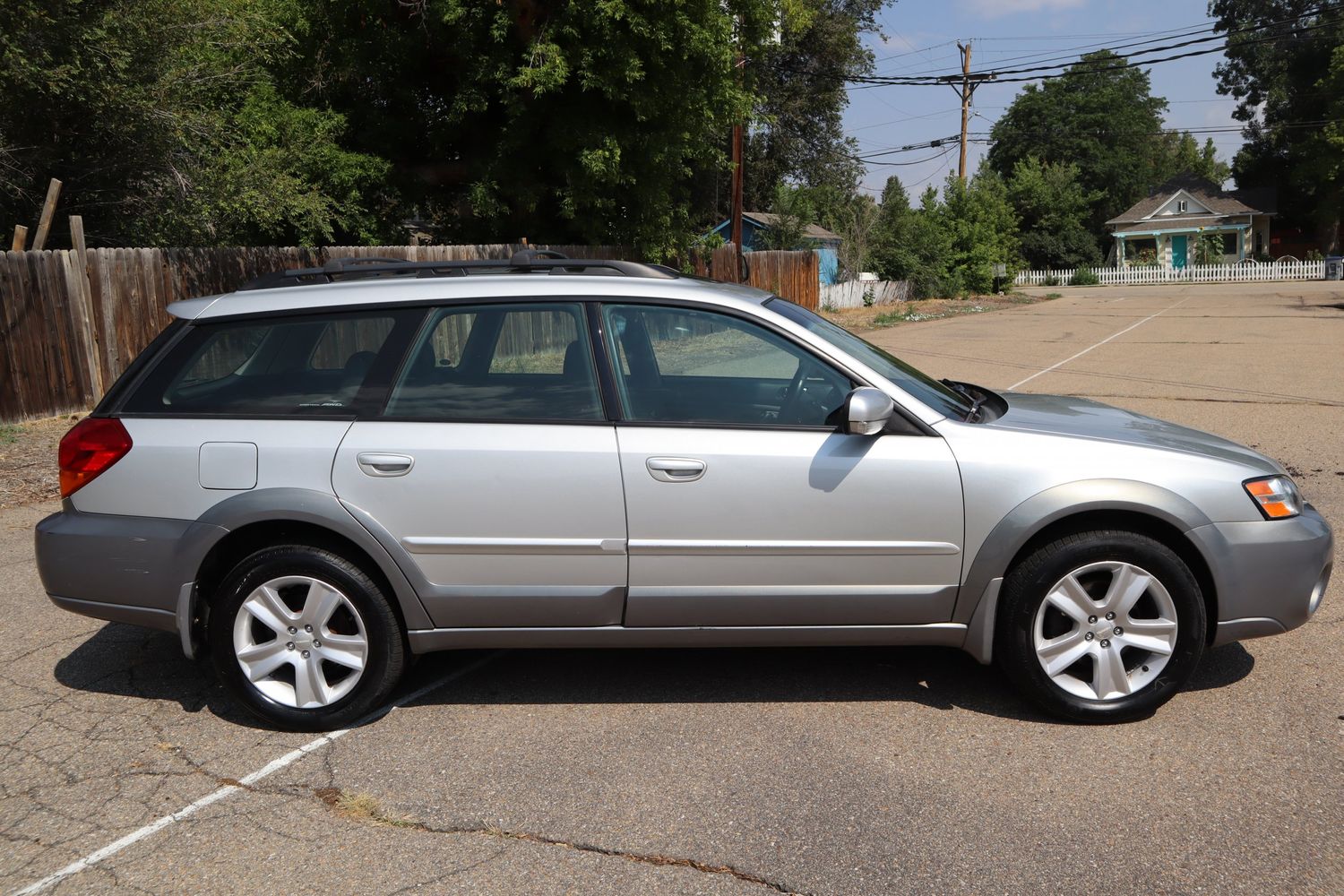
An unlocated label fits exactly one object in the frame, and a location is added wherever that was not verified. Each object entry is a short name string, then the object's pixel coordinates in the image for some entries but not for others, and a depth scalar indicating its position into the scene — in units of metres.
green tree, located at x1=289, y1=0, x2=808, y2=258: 17.77
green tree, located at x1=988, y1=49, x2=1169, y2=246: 76.69
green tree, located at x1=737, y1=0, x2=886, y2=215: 41.75
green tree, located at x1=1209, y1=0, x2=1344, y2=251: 62.72
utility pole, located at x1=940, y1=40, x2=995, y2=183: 46.69
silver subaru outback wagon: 4.03
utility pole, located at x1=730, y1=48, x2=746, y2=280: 24.52
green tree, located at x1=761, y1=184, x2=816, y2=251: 32.97
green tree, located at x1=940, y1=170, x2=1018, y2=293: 42.19
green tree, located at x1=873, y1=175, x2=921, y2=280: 39.28
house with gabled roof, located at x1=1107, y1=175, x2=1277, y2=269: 67.44
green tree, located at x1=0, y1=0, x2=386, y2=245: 13.34
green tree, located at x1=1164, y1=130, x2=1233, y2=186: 106.81
